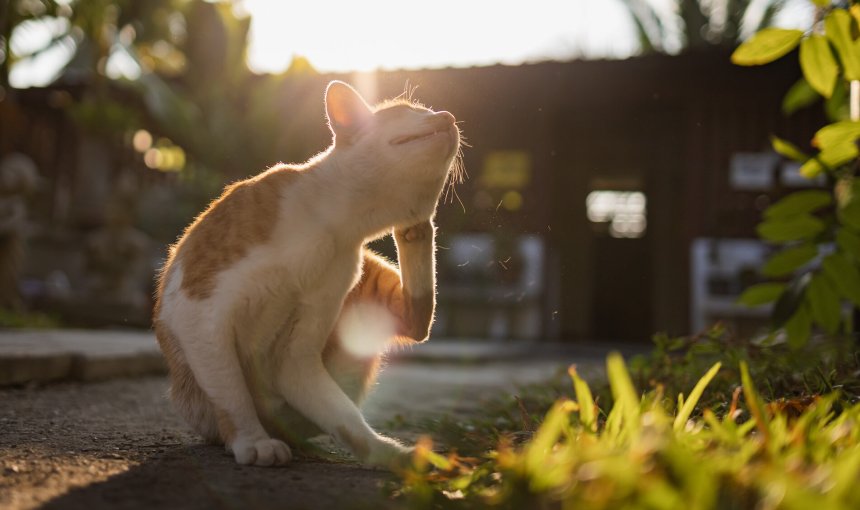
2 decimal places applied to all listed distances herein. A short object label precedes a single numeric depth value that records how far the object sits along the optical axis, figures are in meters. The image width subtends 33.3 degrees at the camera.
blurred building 9.54
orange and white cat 1.14
